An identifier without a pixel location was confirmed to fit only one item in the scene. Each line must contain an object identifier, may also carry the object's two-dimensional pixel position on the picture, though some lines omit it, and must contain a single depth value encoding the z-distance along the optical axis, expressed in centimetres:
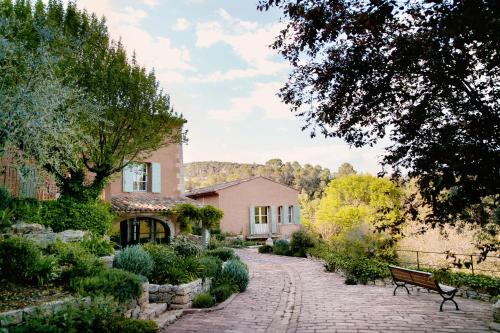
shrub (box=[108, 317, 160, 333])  498
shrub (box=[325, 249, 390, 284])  1118
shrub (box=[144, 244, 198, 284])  800
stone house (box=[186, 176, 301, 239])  2581
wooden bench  731
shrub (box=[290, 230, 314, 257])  1839
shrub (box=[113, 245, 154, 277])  763
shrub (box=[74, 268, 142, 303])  593
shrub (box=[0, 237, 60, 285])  601
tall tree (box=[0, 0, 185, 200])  999
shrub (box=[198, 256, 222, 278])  916
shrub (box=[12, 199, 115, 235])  962
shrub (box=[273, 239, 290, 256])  1891
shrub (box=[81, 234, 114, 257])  884
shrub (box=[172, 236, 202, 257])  1012
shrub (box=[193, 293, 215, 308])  768
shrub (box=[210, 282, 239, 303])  845
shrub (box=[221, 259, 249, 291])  955
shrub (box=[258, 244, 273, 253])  1991
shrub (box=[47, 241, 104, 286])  648
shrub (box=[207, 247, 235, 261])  1264
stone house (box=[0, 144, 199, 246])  1552
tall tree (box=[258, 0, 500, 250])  353
